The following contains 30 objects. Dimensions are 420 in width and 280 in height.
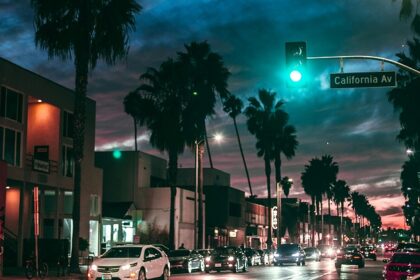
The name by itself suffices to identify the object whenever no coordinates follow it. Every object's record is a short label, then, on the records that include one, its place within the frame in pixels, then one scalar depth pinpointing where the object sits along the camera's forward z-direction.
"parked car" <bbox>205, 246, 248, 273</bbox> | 39.97
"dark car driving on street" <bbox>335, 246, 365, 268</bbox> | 45.85
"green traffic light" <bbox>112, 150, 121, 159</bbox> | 63.72
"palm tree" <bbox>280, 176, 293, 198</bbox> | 134.45
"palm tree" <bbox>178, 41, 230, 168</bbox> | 49.81
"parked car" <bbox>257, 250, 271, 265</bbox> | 56.47
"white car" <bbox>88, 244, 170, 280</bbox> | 24.62
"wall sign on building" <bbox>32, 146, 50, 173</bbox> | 41.53
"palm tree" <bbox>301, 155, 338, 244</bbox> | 115.50
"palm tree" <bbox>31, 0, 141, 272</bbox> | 33.09
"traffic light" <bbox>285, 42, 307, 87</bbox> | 19.81
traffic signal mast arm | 21.00
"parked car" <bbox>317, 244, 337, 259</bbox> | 85.71
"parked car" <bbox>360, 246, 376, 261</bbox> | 72.69
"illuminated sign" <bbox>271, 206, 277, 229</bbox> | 81.97
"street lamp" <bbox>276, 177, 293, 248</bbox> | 73.56
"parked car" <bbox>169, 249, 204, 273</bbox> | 39.56
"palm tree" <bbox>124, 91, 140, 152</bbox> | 49.34
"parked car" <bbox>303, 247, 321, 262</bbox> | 70.62
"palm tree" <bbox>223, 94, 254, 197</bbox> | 57.08
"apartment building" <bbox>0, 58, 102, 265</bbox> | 39.66
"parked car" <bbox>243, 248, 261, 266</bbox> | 52.22
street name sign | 21.42
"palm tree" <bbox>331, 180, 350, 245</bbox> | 170.38
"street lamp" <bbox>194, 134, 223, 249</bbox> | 49.09
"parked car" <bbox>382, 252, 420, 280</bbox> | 22.69
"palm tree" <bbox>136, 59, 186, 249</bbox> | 48.03
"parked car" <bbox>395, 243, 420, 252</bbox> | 44.38
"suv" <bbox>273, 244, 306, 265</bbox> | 52.59
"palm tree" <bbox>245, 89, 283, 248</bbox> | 72.94
